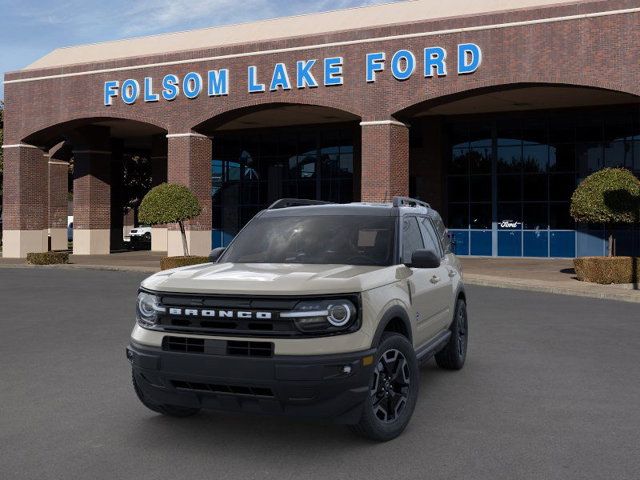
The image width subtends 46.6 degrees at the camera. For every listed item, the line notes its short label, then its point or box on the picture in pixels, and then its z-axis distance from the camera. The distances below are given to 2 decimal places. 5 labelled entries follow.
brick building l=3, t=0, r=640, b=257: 26.44
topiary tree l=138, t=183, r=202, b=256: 27.72
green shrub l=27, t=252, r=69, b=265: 30.02
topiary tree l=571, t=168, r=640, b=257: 21.59
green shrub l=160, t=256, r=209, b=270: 25.80
